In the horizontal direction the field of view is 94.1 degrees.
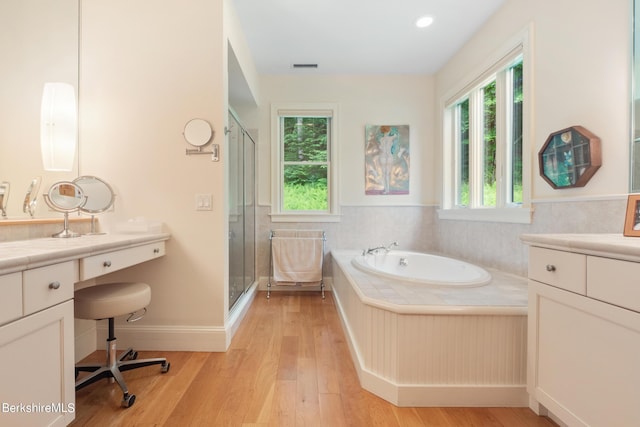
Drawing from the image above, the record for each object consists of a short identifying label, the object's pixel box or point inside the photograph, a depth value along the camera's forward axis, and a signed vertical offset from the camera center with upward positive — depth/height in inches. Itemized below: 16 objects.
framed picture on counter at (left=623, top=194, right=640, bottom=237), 46.1 -0.7
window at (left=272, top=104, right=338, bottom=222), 144.6 +23.1
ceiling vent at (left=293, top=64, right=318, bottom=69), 132.1 +64.9
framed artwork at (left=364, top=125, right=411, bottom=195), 142.2 +25.2
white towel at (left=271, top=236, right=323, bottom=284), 131.0 -21.1
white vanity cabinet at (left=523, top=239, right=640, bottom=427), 37.0 -17.0
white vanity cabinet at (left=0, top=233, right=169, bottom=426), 36.5 -16.1
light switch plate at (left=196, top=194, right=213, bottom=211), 81.0 +2.4
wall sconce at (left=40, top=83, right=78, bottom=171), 69.0 +20.0
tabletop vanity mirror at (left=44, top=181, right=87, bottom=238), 65.6 +2.6
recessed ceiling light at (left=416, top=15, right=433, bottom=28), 100.7 +65.5
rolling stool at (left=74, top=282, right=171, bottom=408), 56.4 -19.3
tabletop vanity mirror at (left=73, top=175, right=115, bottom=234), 76.4 +4.1
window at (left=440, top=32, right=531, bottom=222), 91.5 +24.1
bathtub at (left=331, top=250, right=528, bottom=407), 57.8 -27.9
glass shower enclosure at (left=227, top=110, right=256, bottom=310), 98.6 +0.4
